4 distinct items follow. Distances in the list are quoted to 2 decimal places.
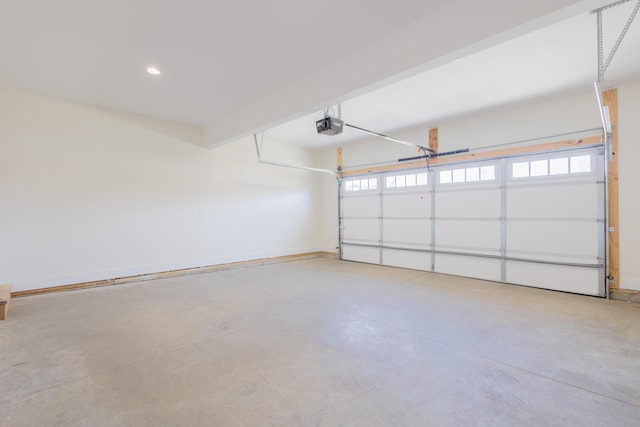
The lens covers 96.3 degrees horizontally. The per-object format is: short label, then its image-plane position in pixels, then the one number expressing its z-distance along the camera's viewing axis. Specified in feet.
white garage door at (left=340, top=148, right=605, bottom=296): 14.30
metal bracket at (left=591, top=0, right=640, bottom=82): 6.62
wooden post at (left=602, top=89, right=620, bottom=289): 13.46
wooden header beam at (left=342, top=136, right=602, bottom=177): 14.37
